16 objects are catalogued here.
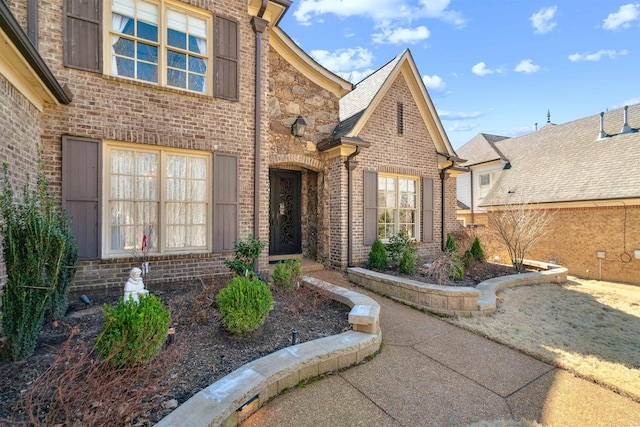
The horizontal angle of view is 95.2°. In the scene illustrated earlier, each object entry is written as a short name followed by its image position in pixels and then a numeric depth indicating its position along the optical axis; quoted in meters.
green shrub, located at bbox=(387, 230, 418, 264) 7.76
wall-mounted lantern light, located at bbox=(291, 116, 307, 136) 7.22
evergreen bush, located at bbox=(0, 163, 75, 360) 2.67
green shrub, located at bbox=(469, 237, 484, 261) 8.64
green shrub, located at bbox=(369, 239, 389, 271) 7.23
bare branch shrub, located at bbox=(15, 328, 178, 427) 1.79
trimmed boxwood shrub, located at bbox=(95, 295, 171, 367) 2.36
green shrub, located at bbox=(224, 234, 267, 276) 5.21
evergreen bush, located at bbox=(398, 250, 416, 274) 6.87
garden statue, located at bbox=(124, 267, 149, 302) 3.46
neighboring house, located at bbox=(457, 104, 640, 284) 9.55
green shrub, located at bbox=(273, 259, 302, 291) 5.08
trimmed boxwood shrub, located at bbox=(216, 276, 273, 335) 3.32
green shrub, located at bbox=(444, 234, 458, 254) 8.83
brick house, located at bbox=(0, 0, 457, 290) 4.72
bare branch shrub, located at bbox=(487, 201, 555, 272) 8.35
